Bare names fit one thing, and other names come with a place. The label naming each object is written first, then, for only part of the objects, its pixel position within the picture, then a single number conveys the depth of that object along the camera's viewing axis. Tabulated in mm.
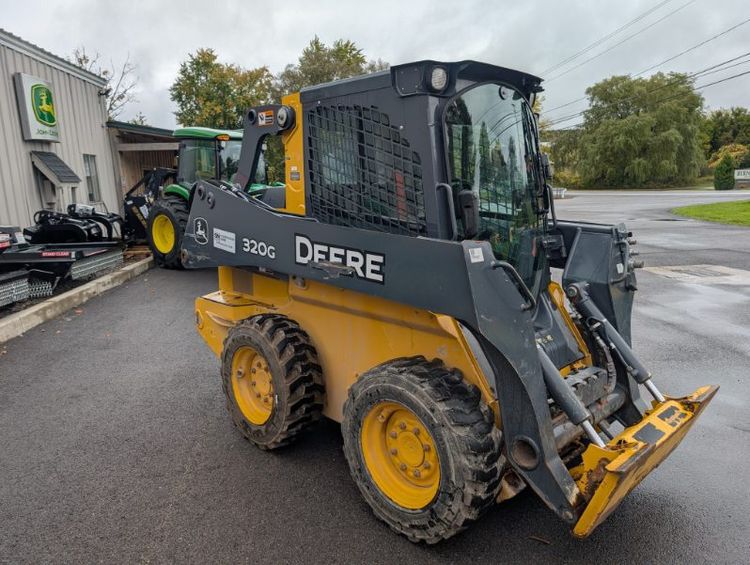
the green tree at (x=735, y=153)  58156
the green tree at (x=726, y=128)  65125
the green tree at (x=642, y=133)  51062
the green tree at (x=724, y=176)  41031
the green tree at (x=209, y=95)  23703
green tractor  10442
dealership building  11125
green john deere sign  11367
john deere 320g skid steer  2445
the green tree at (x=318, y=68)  30203
